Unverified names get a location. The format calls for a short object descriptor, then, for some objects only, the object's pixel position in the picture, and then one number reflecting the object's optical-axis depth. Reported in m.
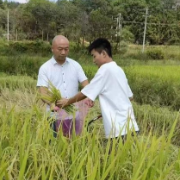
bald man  3.08
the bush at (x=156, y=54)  22.22
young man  2.60
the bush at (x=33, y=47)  20.96
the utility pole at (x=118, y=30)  22.36
